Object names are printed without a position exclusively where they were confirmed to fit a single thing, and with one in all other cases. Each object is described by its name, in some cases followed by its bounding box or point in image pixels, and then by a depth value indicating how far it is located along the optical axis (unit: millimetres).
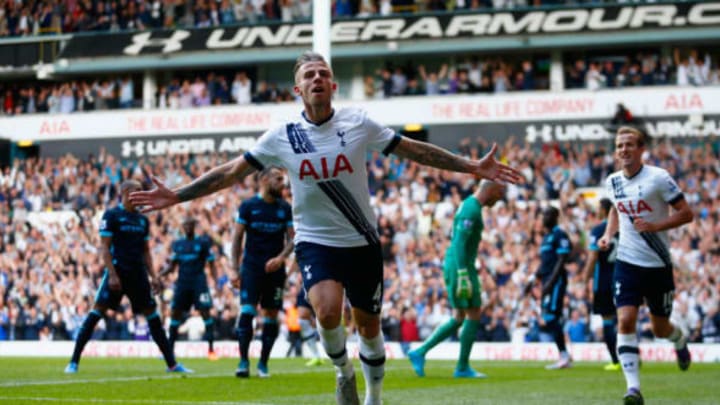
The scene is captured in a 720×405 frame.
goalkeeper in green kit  14766
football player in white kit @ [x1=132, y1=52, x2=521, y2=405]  8273
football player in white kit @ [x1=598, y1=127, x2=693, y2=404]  10930
